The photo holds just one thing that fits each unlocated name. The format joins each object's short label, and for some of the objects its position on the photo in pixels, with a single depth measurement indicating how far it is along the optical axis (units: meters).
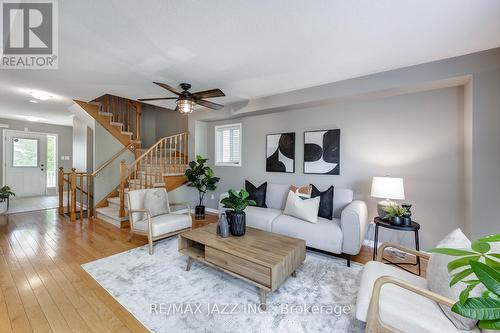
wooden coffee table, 1.85
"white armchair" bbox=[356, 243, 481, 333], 1.18
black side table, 2.40
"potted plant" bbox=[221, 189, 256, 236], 2.43
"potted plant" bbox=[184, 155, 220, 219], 4.67
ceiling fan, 2.86
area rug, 1.67
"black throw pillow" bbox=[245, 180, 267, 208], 3.85
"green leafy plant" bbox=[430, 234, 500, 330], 0.56
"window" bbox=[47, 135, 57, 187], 7.25
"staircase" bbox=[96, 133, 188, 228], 4.08
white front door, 6.45
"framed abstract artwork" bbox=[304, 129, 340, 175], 3.53
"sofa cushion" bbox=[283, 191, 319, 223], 2.95
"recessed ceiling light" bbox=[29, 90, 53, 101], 4.10
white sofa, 2.56
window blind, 4.90
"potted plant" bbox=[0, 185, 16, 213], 4.56
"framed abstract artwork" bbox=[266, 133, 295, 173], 4.03
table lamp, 2.62
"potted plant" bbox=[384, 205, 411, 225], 2.47
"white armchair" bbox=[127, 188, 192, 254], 2.95
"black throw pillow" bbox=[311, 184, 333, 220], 3.10
